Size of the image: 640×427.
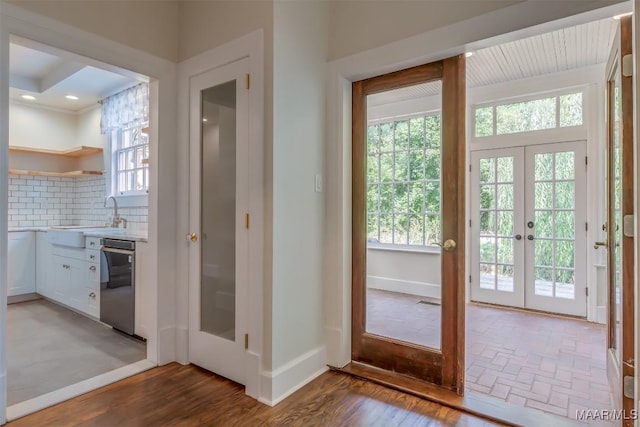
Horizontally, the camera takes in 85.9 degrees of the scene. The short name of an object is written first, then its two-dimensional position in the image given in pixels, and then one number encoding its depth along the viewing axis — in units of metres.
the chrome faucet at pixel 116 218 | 4.38
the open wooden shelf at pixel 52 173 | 4.65
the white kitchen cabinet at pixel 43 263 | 4.27
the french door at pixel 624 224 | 1.65
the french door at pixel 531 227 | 3.98
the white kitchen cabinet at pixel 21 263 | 4.32
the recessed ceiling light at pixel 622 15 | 1.67
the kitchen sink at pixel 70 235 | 3.67
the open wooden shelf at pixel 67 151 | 4.70
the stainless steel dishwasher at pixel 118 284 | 3.08
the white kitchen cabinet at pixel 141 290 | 2.95
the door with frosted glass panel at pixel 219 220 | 2.31
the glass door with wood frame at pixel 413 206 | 2.23
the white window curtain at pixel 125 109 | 3.81
